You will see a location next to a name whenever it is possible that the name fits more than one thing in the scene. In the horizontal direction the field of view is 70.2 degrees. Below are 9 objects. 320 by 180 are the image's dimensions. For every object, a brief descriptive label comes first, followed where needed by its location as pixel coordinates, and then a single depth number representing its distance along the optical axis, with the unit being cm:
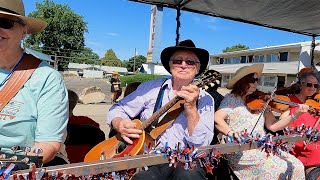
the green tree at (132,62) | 7863
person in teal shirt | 129
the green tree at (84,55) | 6117
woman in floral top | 212
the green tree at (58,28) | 5102
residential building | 2541
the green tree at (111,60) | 8900
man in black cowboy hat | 169
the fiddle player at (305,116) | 236
